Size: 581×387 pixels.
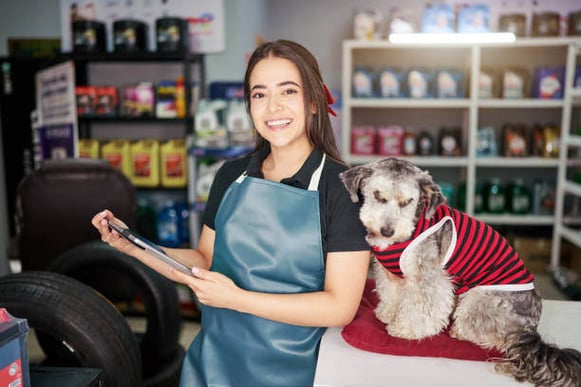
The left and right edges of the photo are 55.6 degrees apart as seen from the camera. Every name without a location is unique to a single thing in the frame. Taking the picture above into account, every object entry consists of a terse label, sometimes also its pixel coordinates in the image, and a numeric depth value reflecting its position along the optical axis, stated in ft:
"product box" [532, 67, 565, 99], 16.90
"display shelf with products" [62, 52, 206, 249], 14.98
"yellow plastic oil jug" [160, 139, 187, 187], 15.16
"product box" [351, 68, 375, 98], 17.43
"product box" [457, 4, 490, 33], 16.38
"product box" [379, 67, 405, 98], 17.31
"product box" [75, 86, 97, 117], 15.46
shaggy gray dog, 4.36
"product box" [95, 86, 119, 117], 15.52
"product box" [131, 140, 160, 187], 15.24
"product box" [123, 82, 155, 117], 15.25
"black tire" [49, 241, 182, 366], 9.66
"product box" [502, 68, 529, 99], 17.06
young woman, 4.59
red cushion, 4.32
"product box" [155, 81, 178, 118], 15.02
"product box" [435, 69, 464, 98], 17.12
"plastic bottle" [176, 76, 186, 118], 14.92
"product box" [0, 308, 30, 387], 3.67
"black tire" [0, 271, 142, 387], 6.08
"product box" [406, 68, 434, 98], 17.12
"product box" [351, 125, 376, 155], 17.89
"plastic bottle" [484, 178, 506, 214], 17.58
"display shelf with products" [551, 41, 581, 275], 15.94
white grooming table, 3.90
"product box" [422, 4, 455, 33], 16.65
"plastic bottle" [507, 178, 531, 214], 17.56
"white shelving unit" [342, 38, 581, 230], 17.01
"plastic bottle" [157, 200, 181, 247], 15.26
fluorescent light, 13.10
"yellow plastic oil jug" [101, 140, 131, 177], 15.37
